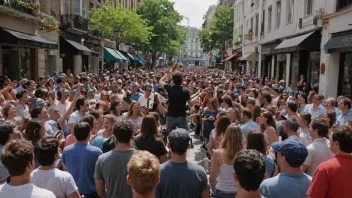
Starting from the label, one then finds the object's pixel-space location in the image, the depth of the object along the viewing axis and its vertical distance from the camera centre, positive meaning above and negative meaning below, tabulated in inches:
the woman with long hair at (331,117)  258.8 -32.4
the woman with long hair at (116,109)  275.9 -31.8
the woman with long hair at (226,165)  159.5 -43.2
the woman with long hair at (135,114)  267.7 -34.9
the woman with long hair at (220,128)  217.3 -35.5
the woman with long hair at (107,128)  211.0 -36.2
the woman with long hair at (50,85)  440.1 -22.6
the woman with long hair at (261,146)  163.0 -35.2
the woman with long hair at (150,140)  185.0 -38.0
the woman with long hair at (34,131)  181.9 -33.6
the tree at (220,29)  2042.3 +251.4
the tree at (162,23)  1857.8 +250.2
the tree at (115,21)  998.4 +135.6
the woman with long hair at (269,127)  226.8 -36.6
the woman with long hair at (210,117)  299.3 -39.8
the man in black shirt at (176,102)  283.0 -26.0
